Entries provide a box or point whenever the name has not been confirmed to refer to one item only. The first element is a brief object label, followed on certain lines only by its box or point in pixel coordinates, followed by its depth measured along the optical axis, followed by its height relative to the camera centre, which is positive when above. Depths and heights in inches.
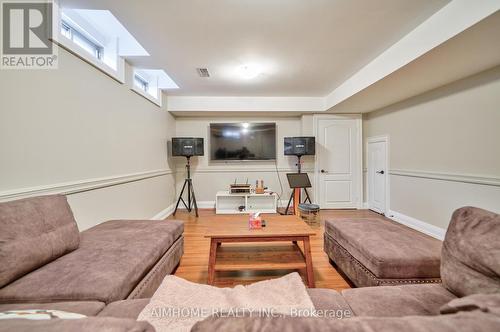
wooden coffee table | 68.1 -29.7
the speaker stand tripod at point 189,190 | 159.8 -21.8
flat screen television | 172.9 +20.5
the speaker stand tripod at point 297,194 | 154.5 -24.1
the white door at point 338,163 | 172.7 +0.5
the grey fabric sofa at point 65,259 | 37.2 -22.6
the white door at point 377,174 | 152.1 -8.2
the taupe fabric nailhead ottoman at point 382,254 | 50.9 -24.7
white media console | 164.7 -32.8
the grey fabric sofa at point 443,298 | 15.9 -14.5
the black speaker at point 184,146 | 153.5 +13.5
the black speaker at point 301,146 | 160.6 +14.1
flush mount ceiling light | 109.8 +52.9
